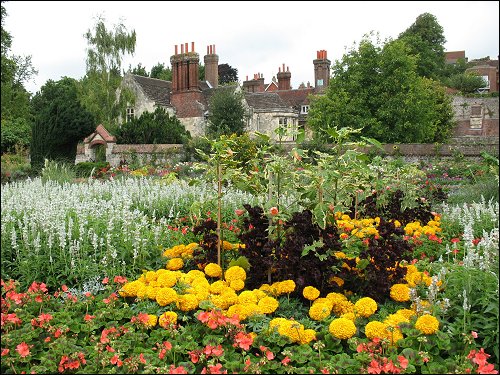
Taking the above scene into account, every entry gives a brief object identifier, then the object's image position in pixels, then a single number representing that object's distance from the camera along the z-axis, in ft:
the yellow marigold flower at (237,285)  12.69
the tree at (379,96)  75.66
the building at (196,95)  117.70
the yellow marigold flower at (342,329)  10.26
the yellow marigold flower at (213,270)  13.64
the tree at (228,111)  104.42
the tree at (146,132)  77.46
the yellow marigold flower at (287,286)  12.23
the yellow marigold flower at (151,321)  10.82
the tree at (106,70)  97.35
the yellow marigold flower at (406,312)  11.13
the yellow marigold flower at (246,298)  11.66
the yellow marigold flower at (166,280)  12.29
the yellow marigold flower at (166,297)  11.47
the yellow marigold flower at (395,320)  10.61
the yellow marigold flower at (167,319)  10.71
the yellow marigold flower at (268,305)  11.27
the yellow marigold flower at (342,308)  11.68
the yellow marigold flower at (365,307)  11.14
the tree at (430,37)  130.85
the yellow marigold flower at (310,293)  11.90
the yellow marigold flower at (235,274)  13.00
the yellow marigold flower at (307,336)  10.26
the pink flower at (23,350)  9.41
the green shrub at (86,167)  53.40
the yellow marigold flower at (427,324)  10.02
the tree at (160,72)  172.12
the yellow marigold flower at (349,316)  10.93
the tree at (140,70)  164.32
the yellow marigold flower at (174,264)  14.46
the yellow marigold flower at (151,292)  11.78
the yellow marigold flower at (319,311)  11.14
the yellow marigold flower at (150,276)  12.88
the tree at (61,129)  63.67
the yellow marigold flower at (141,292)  11.93
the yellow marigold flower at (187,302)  11.37
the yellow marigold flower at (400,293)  12.25
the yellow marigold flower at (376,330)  10.25
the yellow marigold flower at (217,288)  12.30
